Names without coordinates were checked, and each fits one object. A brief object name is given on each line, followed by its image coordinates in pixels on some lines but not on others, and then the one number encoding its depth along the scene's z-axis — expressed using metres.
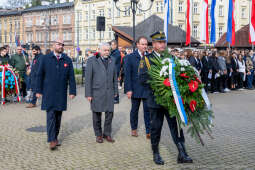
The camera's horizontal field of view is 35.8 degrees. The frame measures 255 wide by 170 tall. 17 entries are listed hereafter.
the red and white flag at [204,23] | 21.80
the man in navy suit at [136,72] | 7.78
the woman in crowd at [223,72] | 18.12
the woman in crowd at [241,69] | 19.57
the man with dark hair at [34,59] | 12.23
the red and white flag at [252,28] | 19.91
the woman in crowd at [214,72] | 17.69
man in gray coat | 7.51
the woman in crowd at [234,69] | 19.22
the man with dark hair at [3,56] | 13.66
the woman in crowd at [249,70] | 19.89
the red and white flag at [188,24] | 22.08
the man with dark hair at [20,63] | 13.88
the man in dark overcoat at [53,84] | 7.02
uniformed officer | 5.95
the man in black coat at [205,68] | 17.58
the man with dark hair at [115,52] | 13.72
